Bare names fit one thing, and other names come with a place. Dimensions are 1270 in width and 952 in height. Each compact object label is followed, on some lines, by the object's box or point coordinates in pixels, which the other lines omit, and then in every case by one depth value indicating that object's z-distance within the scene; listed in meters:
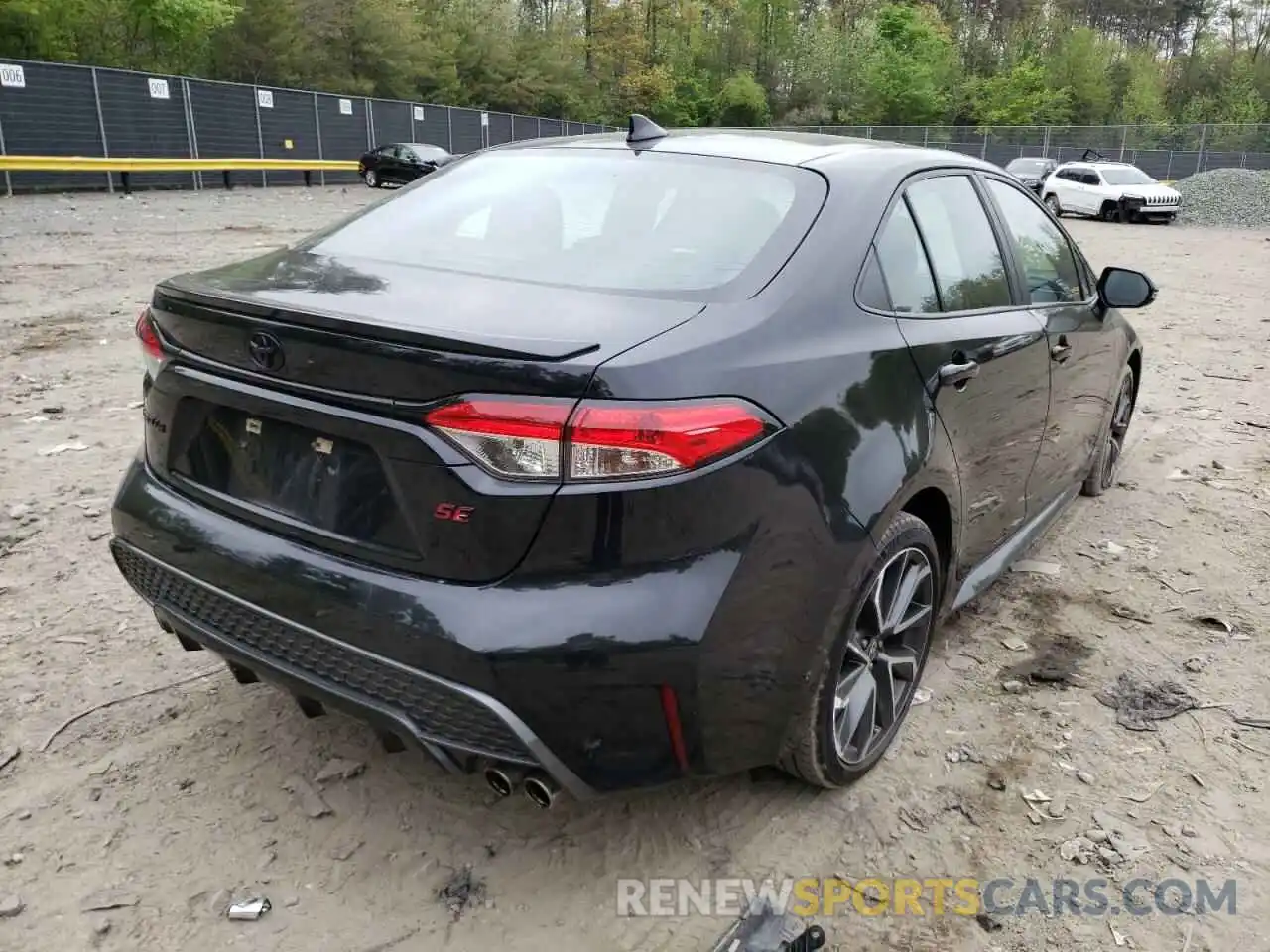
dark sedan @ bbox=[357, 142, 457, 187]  27.61
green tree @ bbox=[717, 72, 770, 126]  63.03
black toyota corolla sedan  2.03
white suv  25.80
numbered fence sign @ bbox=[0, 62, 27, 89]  21.11
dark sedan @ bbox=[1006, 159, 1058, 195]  31.76
